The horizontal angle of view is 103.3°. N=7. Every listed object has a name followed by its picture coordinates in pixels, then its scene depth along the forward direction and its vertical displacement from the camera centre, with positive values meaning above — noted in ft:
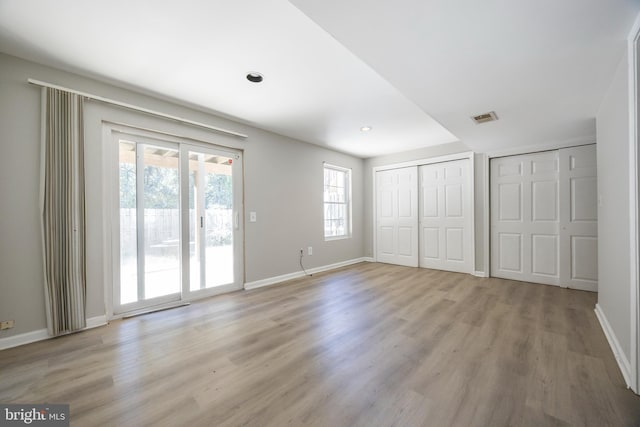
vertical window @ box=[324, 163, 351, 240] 17.93 +0.75
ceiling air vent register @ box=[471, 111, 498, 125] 9.71 +3.71
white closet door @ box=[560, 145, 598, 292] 12.01 -0.44
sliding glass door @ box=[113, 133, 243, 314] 9.58 -0.38
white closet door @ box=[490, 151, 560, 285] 13.15 -0.41
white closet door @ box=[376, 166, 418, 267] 17.89 -0.32
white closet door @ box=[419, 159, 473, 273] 15.67 -0.32
